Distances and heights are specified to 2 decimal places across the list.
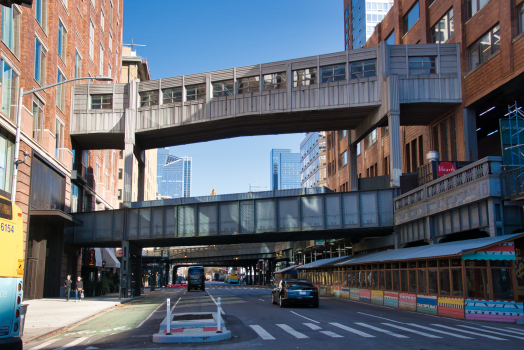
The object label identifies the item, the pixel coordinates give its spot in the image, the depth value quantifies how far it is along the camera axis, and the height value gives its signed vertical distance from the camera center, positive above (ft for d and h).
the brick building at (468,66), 105.57 +42.46
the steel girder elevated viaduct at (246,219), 119.44 +9.14
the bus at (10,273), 31.73 -1.09
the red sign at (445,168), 107.96 +18.40
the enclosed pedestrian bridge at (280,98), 134.82 +44.66
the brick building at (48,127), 98.63 +30.97
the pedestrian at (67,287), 110.71 -6.82
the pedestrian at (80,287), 118.93 -7.39
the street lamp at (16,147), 71.28 +15.69
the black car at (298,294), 88.28 -6.89
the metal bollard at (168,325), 47.29 -6.60
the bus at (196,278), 210.79 -9.62
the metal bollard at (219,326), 48.26 -6.84
